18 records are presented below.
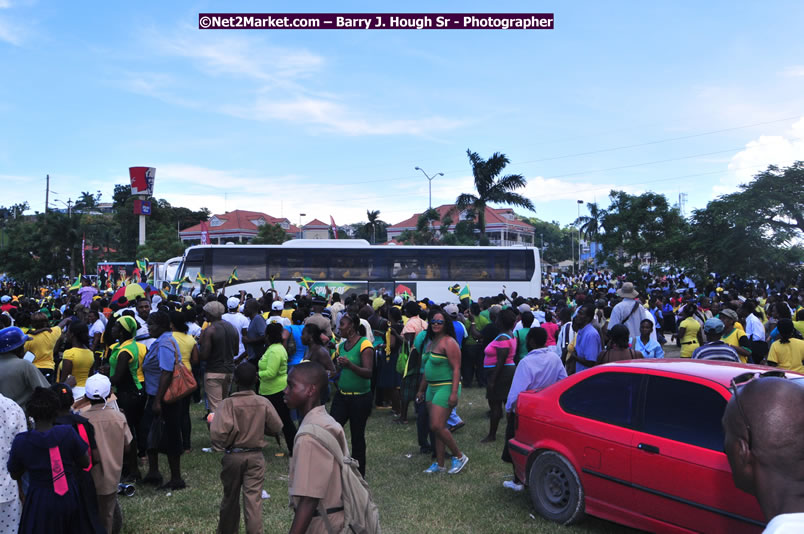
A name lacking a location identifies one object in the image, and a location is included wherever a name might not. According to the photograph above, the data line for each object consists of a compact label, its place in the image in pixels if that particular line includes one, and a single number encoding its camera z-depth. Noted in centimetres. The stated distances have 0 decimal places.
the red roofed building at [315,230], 11719
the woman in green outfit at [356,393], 634
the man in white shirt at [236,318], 1009
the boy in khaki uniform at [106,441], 483
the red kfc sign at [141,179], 7544
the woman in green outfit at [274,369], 727
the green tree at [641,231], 2677
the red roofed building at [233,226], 10019
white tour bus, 2497
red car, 457
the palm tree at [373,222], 8462
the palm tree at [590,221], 7357
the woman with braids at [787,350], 723
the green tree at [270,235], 6581
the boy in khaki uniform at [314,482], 303
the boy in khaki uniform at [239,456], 486
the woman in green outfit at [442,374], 693
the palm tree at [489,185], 4453
